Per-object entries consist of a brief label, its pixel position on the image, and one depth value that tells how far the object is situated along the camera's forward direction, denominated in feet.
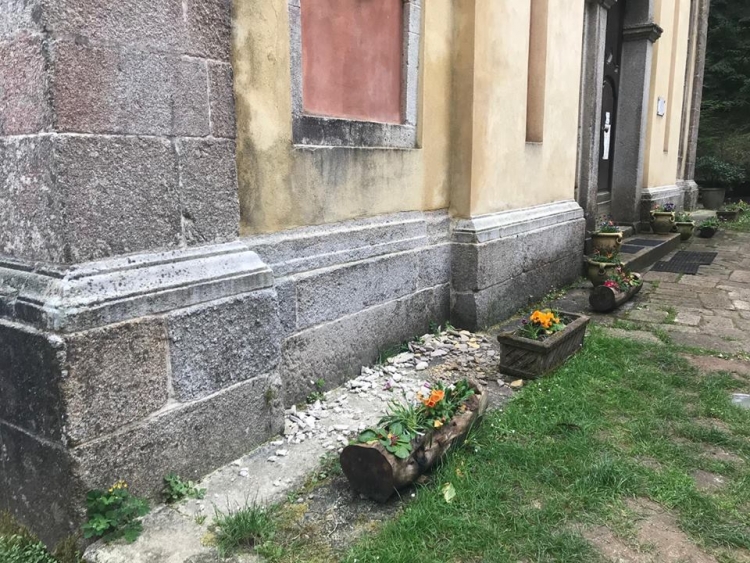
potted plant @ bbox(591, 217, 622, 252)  22.93
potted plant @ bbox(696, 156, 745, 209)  55.16
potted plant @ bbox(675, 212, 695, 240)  32.63
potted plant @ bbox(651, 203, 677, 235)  31.96
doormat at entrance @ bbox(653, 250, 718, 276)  24.94
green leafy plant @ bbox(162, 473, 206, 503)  7.93
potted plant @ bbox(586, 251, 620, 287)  20.20
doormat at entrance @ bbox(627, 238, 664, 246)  28.37
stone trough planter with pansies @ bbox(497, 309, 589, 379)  12.51
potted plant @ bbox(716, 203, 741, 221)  41.52
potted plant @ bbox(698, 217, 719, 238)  34.37
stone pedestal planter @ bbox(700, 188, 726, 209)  50.42
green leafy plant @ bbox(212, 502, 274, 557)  7.16
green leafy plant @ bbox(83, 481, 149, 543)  7.00
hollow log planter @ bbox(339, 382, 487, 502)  7.93
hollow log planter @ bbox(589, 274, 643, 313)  17.84
